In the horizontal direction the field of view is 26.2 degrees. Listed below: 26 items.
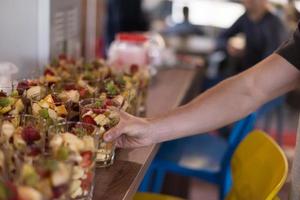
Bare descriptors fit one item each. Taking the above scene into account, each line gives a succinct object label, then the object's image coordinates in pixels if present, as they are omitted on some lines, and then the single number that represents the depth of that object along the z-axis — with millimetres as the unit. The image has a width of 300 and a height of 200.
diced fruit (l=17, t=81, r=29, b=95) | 1316
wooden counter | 1144
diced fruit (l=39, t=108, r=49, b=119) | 1198
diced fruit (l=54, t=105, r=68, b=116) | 1253
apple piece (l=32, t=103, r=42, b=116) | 1223
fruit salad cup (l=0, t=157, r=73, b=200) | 884
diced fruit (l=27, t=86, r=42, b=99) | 1293
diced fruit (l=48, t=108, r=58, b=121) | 1207
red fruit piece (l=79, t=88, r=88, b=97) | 1370
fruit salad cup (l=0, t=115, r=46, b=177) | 994
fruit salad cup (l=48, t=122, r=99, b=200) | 988
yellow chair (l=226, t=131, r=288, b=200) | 1304
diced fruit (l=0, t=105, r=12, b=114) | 1211
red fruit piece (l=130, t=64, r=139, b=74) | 1730
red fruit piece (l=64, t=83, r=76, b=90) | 1432
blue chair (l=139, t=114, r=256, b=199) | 1887
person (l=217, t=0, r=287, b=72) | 3000
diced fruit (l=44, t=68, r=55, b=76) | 1590
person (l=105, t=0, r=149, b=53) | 4430
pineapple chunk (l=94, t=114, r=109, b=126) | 1218
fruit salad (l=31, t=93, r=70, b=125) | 1201
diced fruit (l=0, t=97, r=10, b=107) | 1210
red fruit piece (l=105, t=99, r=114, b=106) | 1288
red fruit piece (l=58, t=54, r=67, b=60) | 1741
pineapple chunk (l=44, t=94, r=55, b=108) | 1254
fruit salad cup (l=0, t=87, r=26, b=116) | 1213
